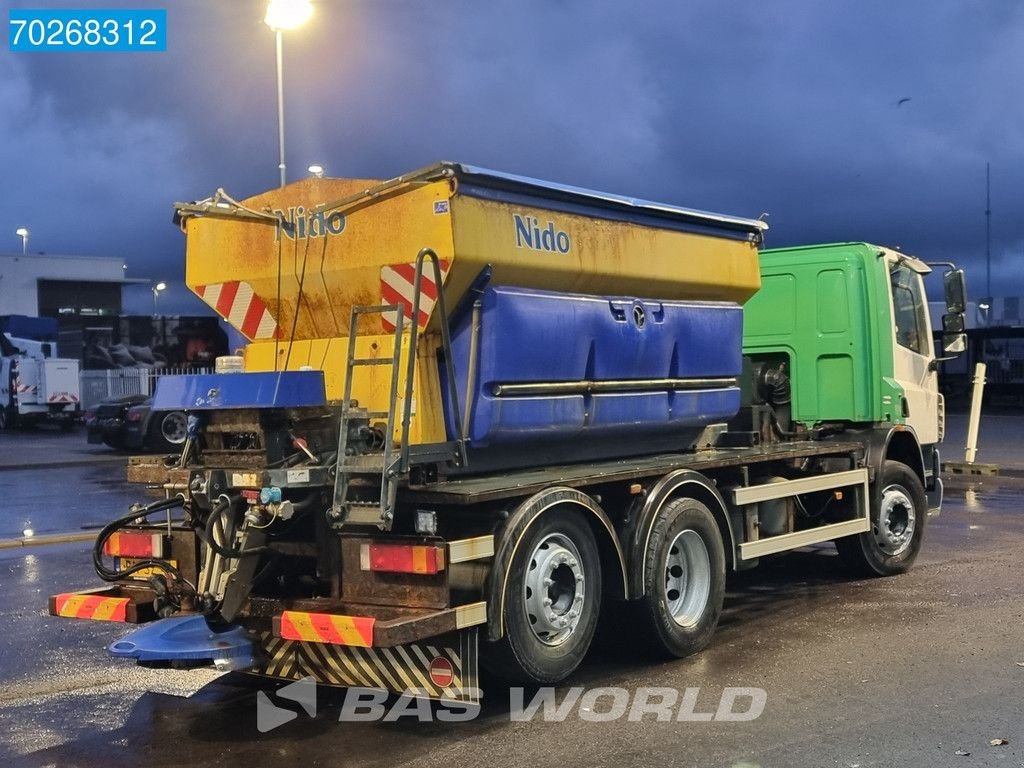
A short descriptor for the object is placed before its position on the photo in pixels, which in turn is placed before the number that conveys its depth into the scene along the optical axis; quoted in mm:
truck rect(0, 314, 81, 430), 34281
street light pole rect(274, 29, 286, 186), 14780
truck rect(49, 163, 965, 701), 5758
